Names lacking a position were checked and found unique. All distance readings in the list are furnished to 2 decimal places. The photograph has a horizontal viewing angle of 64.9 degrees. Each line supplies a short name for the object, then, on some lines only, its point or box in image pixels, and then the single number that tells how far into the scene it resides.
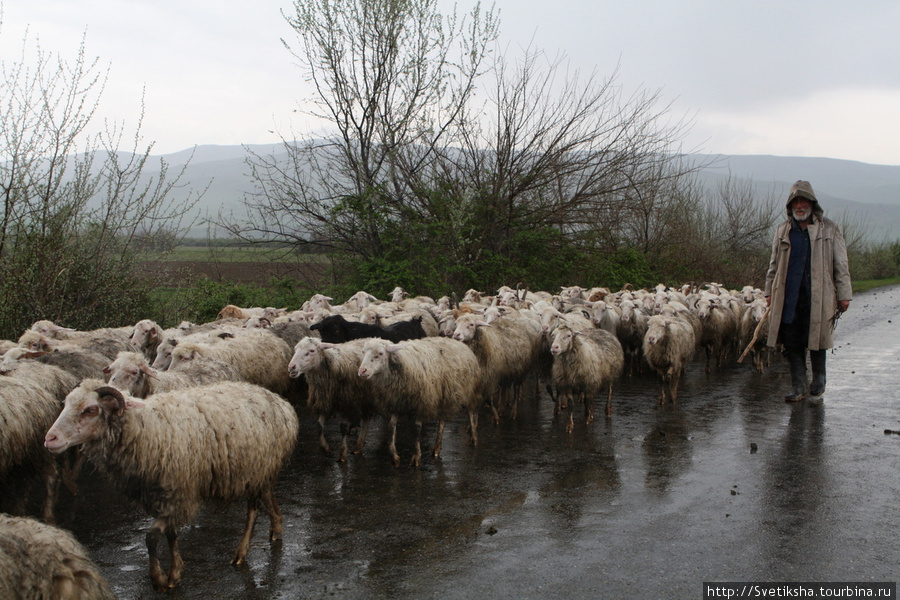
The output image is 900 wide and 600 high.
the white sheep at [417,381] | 7.26
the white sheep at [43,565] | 3.05
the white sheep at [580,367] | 8.70
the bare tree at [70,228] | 10.20
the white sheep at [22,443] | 5.09
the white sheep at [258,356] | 8.00
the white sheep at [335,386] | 7.49
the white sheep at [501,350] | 8.85
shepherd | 8.59
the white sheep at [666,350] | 9.96
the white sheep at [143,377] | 6.05
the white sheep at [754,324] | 12.42
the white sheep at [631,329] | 12.10
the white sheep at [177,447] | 4.37
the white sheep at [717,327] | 12.79
